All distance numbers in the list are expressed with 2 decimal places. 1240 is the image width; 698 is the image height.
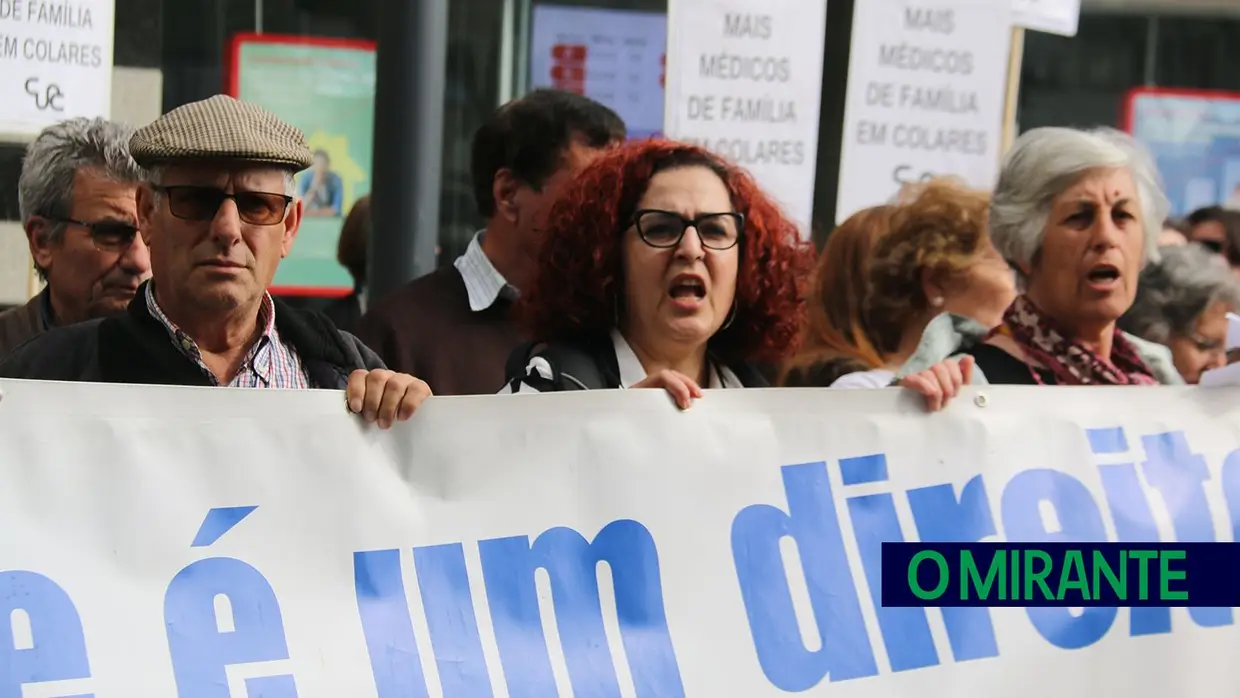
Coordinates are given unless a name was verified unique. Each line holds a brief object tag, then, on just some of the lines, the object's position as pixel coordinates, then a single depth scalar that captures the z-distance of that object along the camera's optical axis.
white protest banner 5.74
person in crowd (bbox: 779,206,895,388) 8.73
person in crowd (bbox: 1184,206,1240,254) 13.84
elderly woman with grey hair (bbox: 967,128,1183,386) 7.45
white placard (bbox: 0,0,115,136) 8.45
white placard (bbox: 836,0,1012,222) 10.68
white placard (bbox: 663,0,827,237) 10.18
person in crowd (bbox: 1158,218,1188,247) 10.85
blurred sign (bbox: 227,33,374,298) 13.53
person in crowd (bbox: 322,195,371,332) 12.55
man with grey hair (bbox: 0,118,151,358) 7.53
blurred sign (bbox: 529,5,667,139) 14.80
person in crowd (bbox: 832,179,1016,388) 8.66
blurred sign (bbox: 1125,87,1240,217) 17.05
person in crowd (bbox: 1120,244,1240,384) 9.55
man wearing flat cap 6.10
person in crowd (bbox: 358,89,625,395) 8.60
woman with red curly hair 6.64
